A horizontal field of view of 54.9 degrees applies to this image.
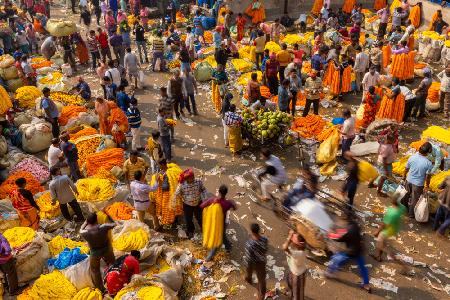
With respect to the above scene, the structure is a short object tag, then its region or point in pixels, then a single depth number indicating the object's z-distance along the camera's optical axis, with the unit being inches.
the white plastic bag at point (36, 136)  436.1
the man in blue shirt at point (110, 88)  464.1
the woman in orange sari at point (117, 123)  425.4
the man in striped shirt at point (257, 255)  242.5
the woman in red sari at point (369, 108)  423.8
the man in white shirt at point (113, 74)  488.4
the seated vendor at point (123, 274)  255.3
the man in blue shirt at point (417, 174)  307.0
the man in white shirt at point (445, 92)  449.4
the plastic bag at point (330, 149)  390.3
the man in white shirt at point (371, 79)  454.9
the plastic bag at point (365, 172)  319.1
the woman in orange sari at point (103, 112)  421.4
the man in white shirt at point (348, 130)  372.8
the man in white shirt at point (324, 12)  716.5
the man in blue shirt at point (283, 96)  436.8
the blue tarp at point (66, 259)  286.2
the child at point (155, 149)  362.0
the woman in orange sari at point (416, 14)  706.8
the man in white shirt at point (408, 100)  452.8
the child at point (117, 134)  423.8
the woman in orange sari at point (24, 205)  309.9
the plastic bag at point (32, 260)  283.3
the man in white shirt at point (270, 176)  328.5
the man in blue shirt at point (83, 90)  505.4
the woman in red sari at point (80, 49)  629.9
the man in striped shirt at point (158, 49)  574.6
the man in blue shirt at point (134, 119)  404.8
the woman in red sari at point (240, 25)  686.5
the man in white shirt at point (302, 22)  727.1
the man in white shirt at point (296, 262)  233.8
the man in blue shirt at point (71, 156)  355.6
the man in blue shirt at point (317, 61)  512.7
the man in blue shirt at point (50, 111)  428.8
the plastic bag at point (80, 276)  271.7
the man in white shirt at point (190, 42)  612.3
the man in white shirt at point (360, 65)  497.0
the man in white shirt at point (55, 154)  357.1
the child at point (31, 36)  673.6
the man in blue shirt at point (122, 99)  439.2
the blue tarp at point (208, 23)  743.3
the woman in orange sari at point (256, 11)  736.3
